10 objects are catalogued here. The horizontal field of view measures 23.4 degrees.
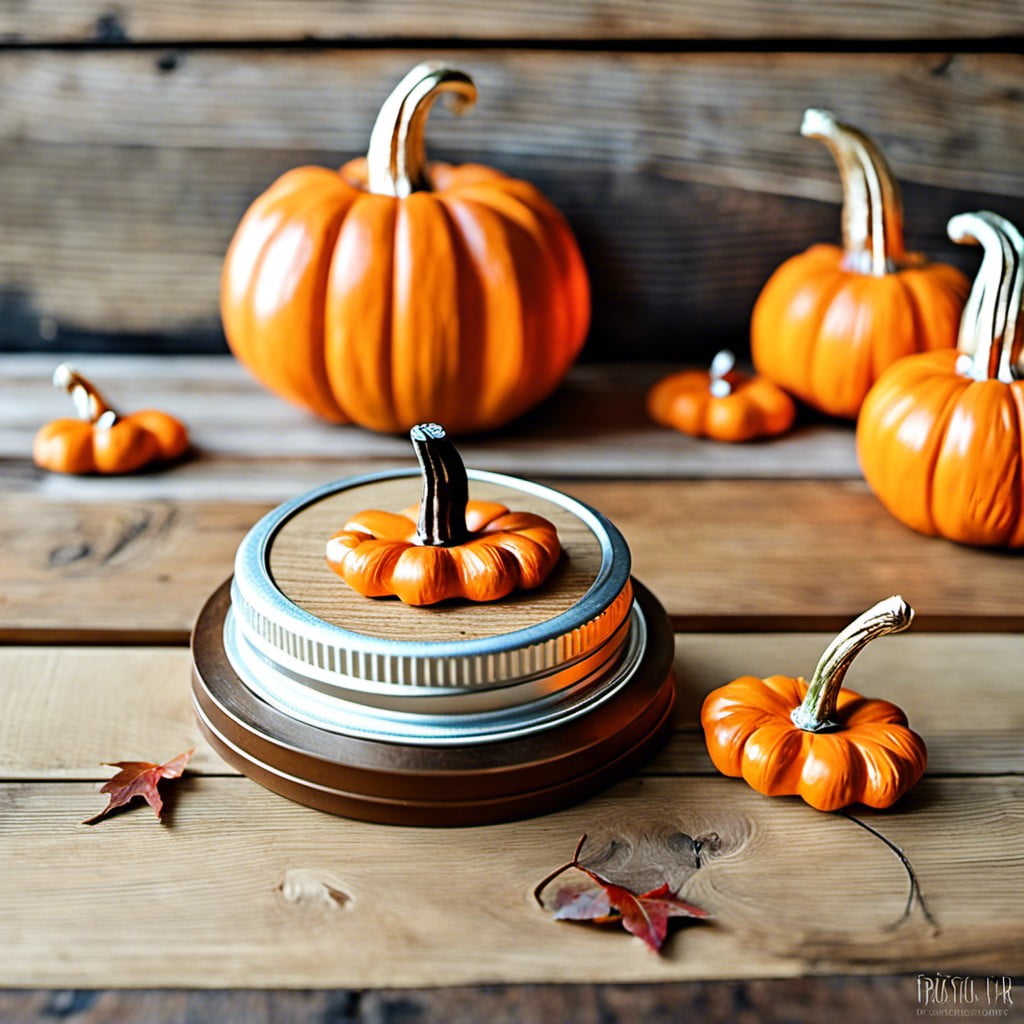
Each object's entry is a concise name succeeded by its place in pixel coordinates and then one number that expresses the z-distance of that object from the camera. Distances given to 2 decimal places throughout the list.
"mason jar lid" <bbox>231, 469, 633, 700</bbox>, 0.49
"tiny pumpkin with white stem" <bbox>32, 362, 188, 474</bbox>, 0.64
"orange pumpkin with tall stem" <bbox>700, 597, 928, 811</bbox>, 0.50
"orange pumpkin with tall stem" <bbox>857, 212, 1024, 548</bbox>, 0.59
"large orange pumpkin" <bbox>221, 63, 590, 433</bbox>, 0.64
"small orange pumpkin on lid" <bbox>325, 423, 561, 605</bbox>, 0.50
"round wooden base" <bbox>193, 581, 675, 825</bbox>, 0.49
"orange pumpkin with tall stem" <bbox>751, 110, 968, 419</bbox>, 0.66
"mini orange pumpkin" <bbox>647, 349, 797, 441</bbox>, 0.68
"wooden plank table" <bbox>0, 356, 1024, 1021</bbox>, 0.46
